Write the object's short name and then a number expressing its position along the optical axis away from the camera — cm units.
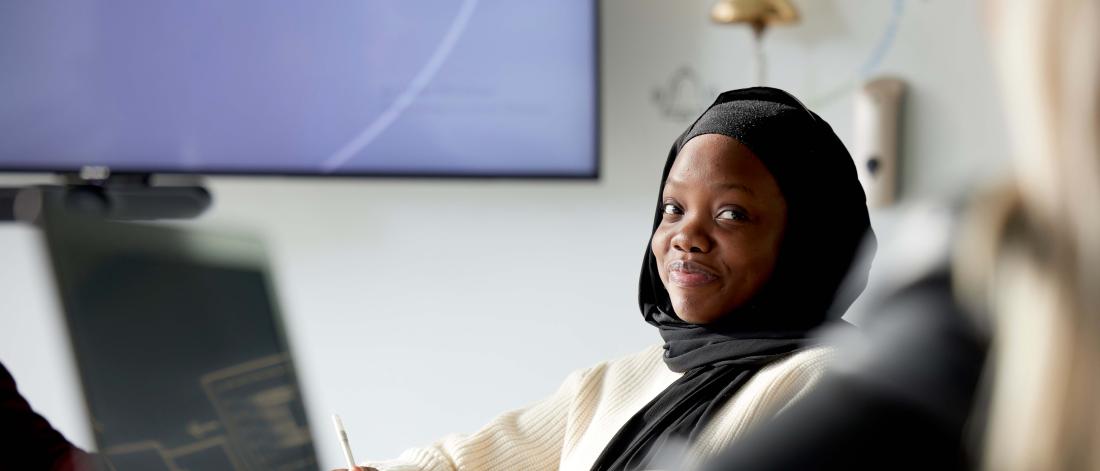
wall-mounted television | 268
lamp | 257
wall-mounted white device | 258
